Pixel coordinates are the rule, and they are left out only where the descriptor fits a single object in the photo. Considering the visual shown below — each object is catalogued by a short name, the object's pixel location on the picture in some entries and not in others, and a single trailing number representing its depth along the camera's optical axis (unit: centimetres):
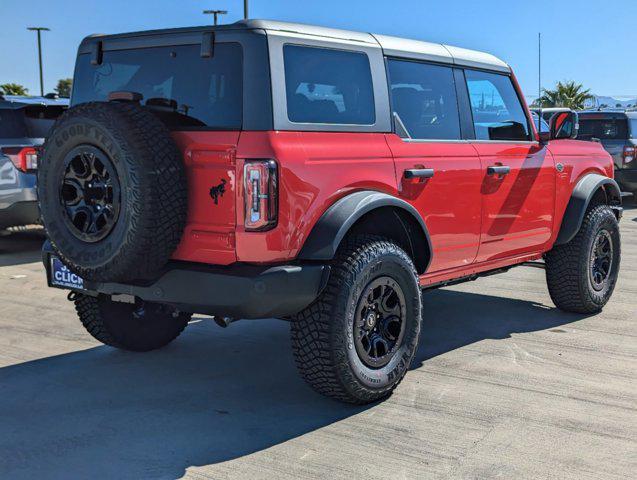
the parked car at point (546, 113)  1850
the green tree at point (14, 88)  5617
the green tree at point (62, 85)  6282
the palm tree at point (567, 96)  5431
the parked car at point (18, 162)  849
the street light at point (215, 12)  2831
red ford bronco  368
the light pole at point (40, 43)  4425
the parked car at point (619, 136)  1426
